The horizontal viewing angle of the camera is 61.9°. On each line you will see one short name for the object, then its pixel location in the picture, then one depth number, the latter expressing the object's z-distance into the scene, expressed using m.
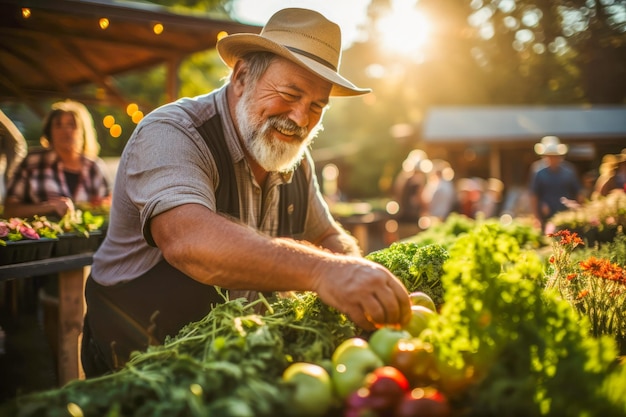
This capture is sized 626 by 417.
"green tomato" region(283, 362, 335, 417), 1.13
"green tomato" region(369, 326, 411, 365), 1.36
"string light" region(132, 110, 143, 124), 7.55
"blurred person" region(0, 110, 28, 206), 4.21
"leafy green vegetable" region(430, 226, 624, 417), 1.11
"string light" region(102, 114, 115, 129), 7.34
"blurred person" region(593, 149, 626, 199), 5.50
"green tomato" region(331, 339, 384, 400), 1.23
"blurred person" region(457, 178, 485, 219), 11.73
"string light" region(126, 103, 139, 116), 7.91
